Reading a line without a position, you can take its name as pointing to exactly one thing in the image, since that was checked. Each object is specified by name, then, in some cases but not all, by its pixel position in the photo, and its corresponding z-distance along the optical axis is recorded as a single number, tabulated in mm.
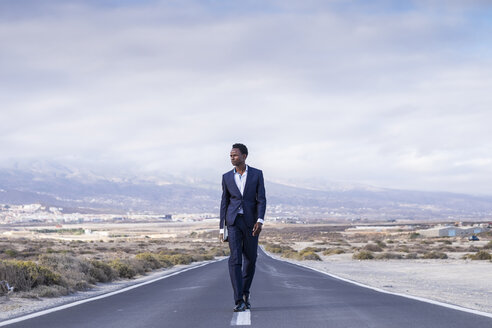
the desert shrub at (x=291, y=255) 50069
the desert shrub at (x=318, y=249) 64725
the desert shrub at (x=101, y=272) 18906
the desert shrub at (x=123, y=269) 22162
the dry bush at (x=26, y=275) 14055
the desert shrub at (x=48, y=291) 13578
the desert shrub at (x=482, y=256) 40894
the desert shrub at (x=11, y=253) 41959
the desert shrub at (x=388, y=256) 46844
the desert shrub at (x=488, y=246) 58519
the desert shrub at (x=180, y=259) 36850
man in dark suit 9266
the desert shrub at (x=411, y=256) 46525
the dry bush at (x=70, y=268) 16031
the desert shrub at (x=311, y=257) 47381
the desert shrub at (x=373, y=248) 59297
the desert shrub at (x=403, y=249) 56906
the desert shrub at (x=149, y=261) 28045
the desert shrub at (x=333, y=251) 56406
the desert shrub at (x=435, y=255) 45991
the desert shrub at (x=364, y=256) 46716
